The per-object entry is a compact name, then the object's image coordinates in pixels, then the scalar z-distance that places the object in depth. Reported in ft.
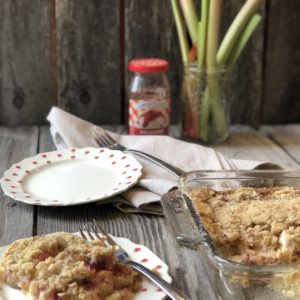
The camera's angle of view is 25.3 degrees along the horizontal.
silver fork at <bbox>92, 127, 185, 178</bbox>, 3.42
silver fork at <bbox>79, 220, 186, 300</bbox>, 2.23
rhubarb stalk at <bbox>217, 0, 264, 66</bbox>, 4.16
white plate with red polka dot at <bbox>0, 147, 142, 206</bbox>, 3.22
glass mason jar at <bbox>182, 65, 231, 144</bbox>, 4.22
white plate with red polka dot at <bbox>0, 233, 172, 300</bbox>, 2.29
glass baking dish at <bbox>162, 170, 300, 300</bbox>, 2.08
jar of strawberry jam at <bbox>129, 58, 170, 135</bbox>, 4.13
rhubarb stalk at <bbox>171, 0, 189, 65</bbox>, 4.25
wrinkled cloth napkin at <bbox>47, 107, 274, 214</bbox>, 3.24
